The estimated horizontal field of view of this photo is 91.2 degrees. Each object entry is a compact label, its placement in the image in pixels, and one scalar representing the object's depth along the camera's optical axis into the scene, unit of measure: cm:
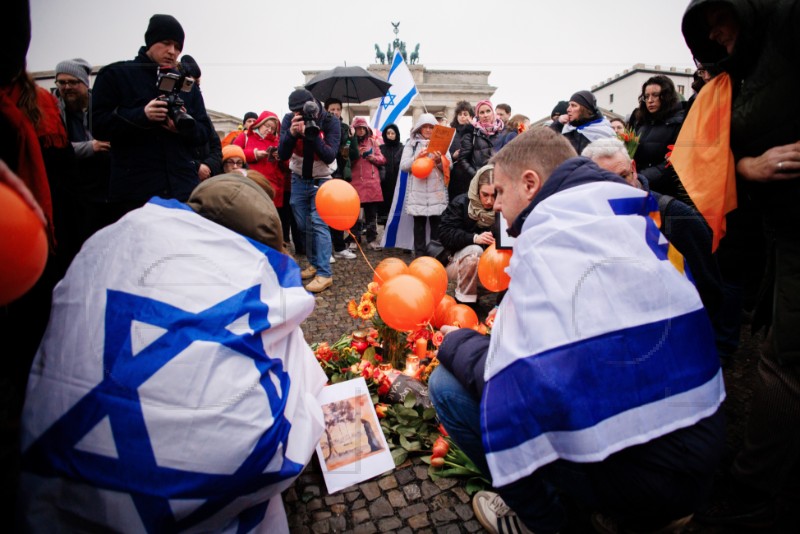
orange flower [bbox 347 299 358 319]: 286
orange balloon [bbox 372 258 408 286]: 327
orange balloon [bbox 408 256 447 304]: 304
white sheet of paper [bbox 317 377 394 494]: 202
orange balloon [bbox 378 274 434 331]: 250
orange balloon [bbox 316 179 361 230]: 379
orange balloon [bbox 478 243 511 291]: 306
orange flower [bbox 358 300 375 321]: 281
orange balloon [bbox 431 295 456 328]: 319
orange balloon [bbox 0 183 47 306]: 74
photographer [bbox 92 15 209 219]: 270
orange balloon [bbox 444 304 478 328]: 307
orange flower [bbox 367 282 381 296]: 296
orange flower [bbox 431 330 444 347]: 271
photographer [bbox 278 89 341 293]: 444
